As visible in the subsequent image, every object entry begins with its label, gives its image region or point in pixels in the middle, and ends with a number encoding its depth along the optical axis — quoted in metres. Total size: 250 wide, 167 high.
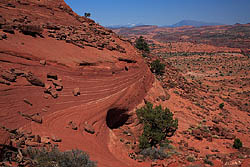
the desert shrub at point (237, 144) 13.45
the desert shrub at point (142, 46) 32.81
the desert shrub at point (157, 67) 22.69
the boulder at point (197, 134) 14.41
